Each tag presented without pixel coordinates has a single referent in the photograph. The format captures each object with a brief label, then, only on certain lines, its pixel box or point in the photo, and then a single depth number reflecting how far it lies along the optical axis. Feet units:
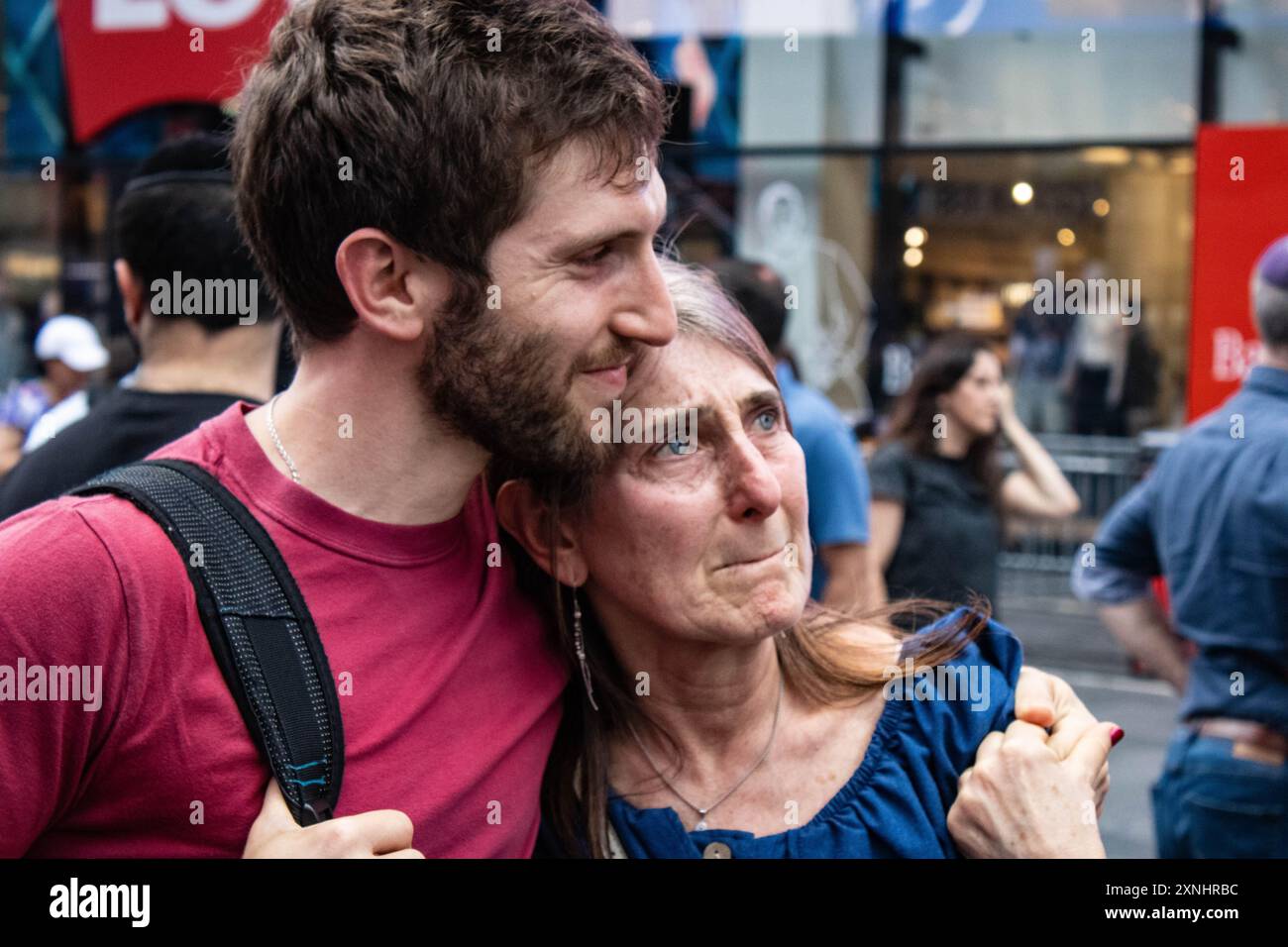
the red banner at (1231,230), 23.56
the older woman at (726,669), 6.88
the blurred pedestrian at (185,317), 9.94
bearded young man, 6.29
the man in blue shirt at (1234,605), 12.08
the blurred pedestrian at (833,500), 14.51
